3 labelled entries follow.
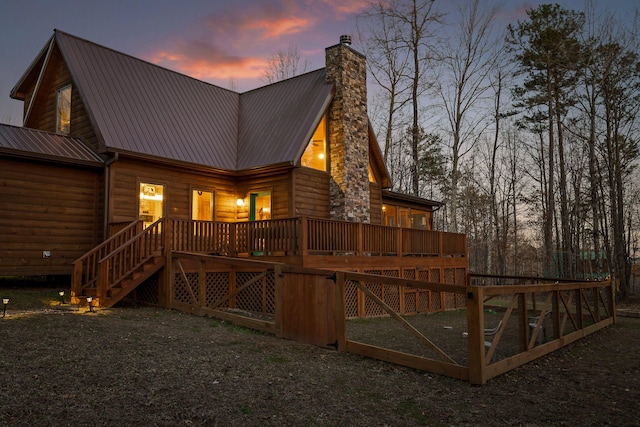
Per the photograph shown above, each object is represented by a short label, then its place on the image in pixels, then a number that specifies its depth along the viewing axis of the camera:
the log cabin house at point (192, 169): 12.54
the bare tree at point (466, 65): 26.08
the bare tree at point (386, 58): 27.47
